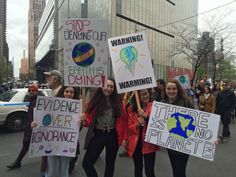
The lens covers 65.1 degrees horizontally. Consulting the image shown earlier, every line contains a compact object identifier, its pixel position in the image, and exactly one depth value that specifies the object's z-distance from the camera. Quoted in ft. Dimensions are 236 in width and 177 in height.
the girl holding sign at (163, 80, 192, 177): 7.86
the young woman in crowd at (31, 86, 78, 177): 8.61
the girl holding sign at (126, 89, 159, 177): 8.27
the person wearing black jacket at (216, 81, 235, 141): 18.20
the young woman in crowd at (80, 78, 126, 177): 8.30
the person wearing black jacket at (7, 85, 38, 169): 11.44
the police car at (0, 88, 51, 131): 20.48
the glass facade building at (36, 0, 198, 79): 72.31
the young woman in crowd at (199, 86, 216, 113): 17.60
